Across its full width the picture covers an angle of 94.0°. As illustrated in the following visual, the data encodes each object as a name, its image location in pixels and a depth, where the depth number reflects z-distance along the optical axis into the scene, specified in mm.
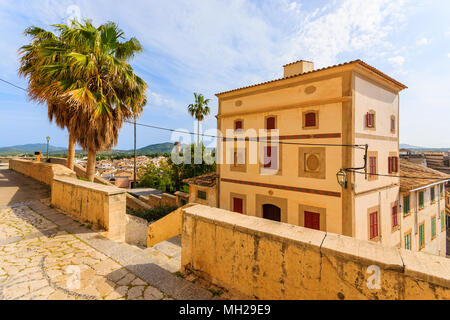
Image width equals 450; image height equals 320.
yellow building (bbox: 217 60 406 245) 9203
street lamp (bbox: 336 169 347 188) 8523
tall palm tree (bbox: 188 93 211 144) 32969
